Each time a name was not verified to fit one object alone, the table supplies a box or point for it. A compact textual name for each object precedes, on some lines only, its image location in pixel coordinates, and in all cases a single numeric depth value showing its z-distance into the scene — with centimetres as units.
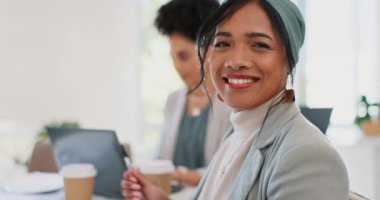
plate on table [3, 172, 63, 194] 157
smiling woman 83
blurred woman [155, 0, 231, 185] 191
